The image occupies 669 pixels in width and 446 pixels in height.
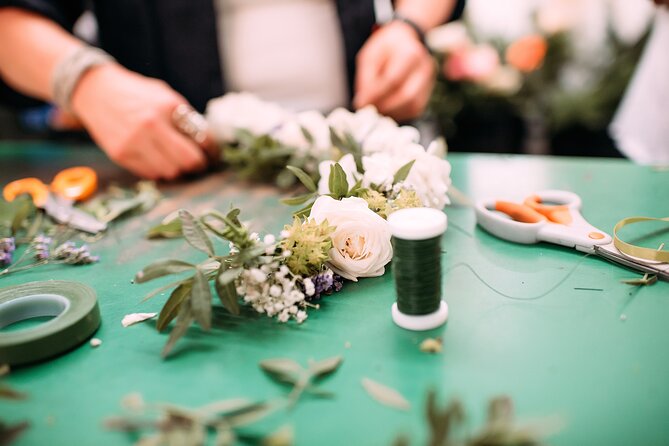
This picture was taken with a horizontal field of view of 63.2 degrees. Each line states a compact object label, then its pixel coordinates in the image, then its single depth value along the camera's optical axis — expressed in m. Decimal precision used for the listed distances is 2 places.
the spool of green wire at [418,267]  0.69
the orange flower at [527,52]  2.52
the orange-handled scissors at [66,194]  1.22
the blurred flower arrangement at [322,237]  0.79
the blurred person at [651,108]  1.69
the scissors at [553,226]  0.88
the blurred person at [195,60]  1.43
